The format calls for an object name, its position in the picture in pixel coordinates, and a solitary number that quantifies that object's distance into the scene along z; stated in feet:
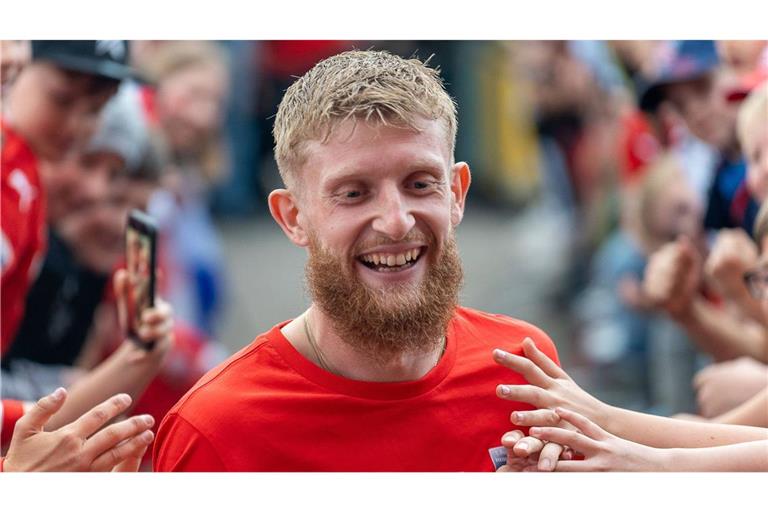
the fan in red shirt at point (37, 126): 11.66
